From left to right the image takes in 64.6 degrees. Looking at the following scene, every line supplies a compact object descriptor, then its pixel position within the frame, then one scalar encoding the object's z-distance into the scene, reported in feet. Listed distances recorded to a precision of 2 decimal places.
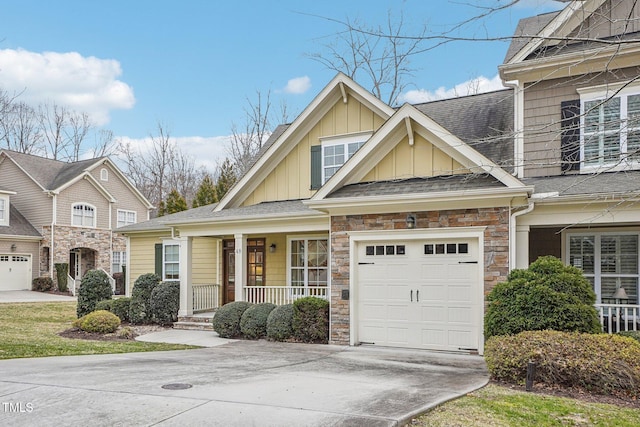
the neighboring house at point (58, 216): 91.56
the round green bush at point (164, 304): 46.42
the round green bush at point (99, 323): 42.63
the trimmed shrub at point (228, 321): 39.91
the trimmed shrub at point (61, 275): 91.15
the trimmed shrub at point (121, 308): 47.98
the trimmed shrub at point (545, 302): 26.25
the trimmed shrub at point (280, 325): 37.27
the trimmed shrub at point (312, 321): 36.60
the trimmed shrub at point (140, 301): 47.26
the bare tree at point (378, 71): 76.07
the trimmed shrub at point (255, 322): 38.60
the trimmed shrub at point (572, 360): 21.97
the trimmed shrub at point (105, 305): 48.47
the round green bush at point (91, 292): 50.11
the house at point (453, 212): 31.48
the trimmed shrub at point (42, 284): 90.82
